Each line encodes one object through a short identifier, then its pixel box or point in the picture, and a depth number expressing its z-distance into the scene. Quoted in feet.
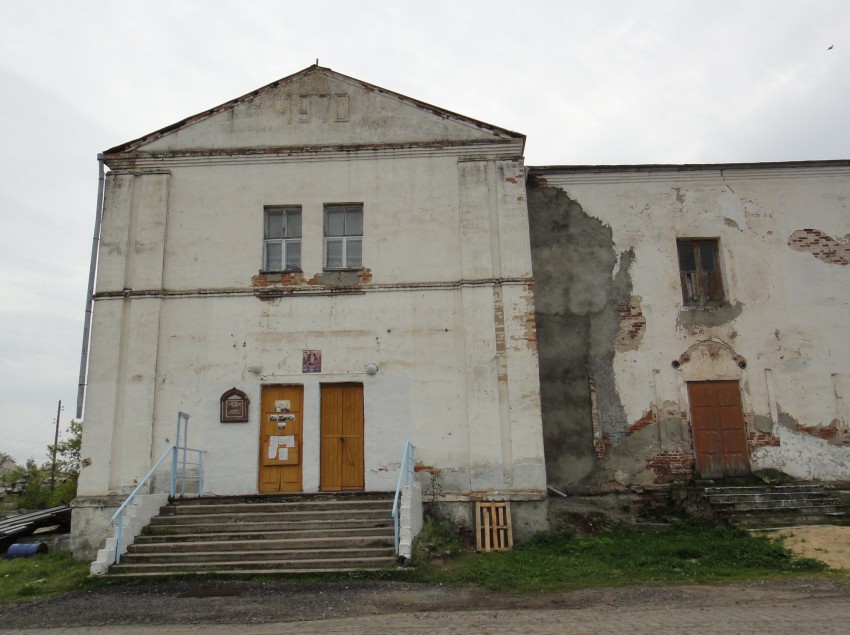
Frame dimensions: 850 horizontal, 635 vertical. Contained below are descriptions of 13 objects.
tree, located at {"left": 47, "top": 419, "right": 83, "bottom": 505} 82.79
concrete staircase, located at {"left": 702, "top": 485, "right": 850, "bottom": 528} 39.29
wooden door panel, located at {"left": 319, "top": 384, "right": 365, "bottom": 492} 42.75
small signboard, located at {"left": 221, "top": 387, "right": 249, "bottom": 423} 43.16
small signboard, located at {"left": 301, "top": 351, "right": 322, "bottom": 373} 44.06
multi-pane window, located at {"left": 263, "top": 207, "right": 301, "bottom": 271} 46.21
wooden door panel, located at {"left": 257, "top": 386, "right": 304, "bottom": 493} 42.78
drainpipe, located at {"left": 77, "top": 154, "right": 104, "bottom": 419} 44.01
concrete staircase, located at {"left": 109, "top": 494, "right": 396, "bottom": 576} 33.35
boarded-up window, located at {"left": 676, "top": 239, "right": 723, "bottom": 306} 48.03
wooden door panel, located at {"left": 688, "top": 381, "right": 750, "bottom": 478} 44.91
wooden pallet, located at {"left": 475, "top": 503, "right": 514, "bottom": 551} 39.60
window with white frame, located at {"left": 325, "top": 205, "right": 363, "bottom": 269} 46.14
